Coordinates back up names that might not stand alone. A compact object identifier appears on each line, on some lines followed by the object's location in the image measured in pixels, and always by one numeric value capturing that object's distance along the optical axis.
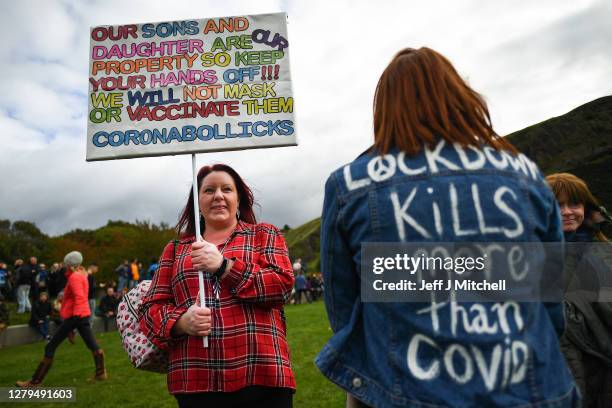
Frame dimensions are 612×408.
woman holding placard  2.40
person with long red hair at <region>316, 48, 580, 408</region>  1.35
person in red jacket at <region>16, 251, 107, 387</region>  6.77
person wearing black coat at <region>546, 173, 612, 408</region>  2.61
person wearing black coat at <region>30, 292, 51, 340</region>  12.86
